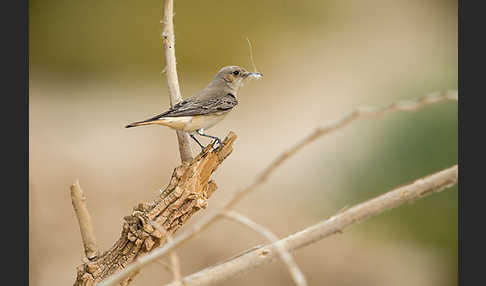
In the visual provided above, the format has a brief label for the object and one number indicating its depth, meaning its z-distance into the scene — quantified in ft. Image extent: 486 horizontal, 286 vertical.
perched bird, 28.13
